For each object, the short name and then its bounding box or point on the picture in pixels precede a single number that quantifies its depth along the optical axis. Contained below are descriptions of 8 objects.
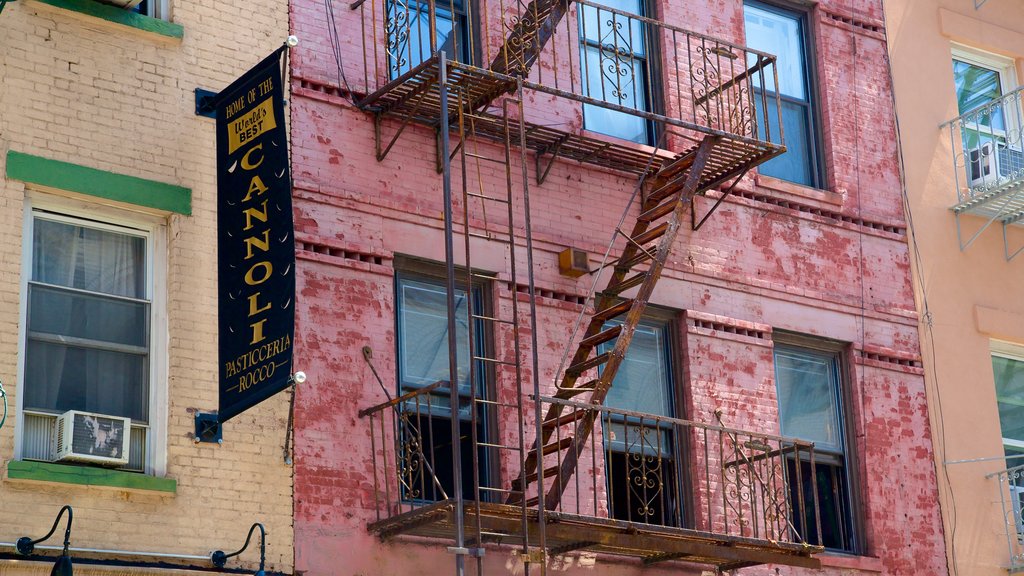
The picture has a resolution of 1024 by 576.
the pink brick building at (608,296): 12.92
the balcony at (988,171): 16.88
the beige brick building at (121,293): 11.50
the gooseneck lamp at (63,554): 10.65
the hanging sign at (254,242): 11.33
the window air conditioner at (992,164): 17.11
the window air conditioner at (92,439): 11.32
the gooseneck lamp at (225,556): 11.70
